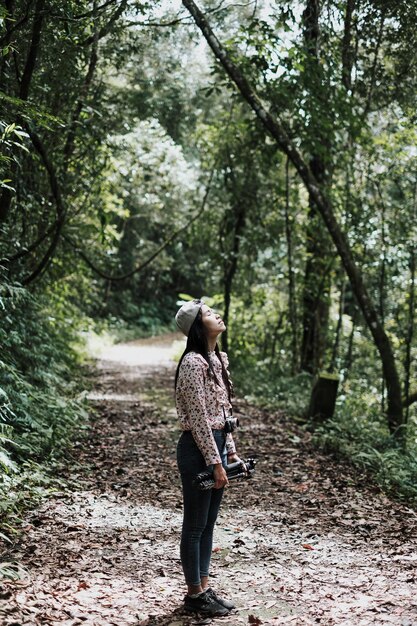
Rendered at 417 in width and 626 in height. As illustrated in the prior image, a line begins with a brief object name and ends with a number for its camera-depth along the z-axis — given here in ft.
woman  13.93
